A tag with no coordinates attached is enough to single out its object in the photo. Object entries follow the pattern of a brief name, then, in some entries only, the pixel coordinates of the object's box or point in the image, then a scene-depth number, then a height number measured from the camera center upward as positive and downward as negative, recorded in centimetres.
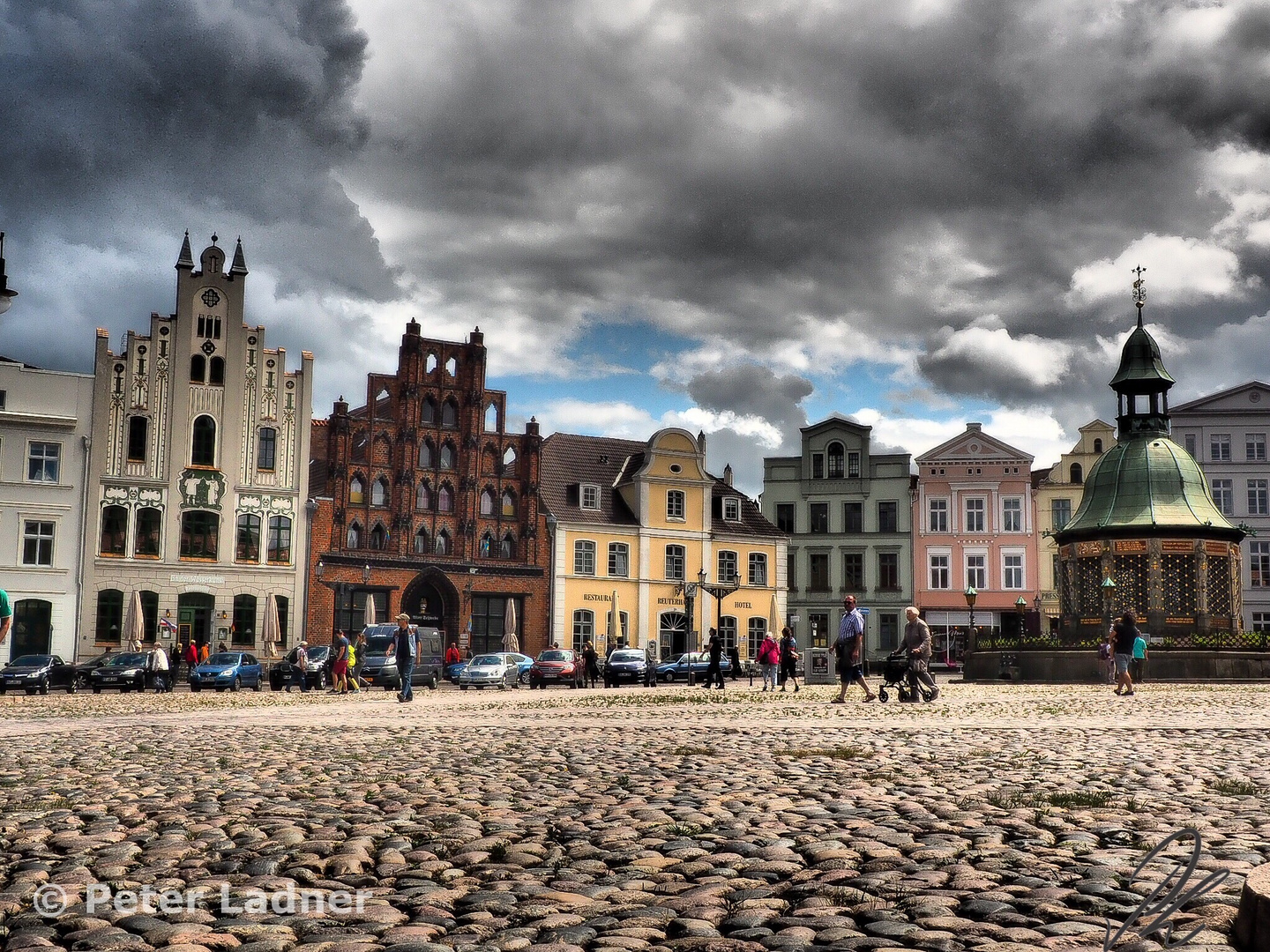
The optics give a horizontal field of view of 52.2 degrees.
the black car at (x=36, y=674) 3825 -140
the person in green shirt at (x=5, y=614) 1361 +14
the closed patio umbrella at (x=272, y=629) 5269 -6
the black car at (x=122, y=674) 4050 -146
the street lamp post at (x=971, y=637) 4324 -23
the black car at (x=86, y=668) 4044 -127
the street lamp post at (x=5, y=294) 1573 +404
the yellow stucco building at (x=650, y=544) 6278 +430
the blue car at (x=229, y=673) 4284 -150
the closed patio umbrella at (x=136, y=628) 5009 +1
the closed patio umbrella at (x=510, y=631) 5750 -9
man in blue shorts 2470 -35
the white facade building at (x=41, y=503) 5072 +489
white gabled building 5278 +635
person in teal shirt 3172 -42
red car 4594 -144
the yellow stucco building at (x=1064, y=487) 6962 +771
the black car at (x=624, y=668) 4741 -142
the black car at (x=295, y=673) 4366 -153
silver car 4584 -160
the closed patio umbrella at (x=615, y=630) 6206 -4
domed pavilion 4003 +239
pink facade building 6938 +515
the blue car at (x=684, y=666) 5106 -148
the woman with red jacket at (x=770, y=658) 3509 -74
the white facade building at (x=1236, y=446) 6844 +980
